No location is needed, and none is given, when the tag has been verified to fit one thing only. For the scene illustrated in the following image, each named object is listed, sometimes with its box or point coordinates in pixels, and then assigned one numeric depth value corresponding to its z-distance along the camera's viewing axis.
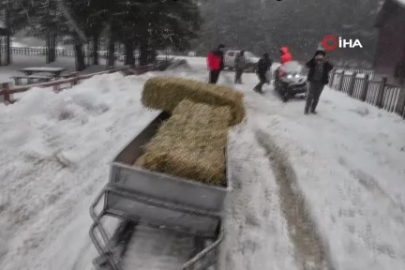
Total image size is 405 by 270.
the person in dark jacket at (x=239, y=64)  19.19
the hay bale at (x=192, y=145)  4.67
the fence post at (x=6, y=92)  10.63
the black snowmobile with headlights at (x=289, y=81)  15.48
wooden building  27.97
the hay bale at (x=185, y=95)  8.39
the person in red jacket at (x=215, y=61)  15.27
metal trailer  4.45
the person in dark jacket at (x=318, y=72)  11.60
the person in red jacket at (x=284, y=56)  17.34
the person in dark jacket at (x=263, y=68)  16.92
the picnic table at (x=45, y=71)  20.55
